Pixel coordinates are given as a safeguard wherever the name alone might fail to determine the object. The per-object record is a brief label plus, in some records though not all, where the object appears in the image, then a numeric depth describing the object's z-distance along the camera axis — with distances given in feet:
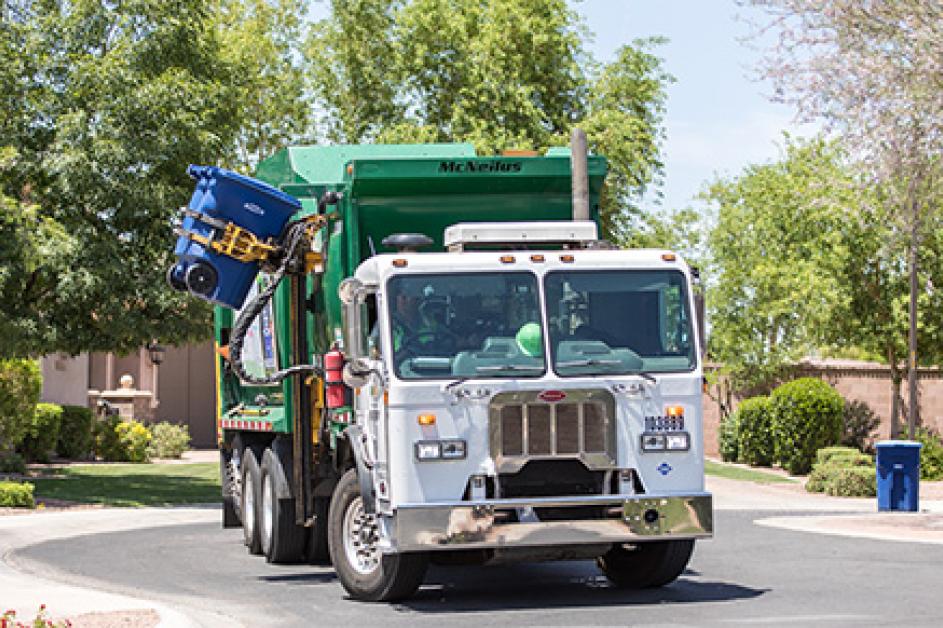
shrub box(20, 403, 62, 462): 106.11
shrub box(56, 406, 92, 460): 110.52
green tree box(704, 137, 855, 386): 109.19
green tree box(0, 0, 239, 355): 75.87
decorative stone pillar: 122.83
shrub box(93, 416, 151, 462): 113.39
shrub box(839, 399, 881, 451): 106.83
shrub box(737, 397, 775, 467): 105.70
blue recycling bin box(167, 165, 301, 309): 45.57
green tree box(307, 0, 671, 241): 107.65
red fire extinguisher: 40.86
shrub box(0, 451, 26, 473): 95.14
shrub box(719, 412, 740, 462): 111.14
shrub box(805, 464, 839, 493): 86.07
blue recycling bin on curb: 69.82
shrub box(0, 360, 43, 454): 98.27
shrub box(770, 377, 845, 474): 100.42
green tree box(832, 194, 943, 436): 103.24
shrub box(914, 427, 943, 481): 95.25
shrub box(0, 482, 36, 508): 73.67
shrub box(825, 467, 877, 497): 83.20
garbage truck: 37.86
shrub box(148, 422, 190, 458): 119.24
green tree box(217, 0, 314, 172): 122.11
